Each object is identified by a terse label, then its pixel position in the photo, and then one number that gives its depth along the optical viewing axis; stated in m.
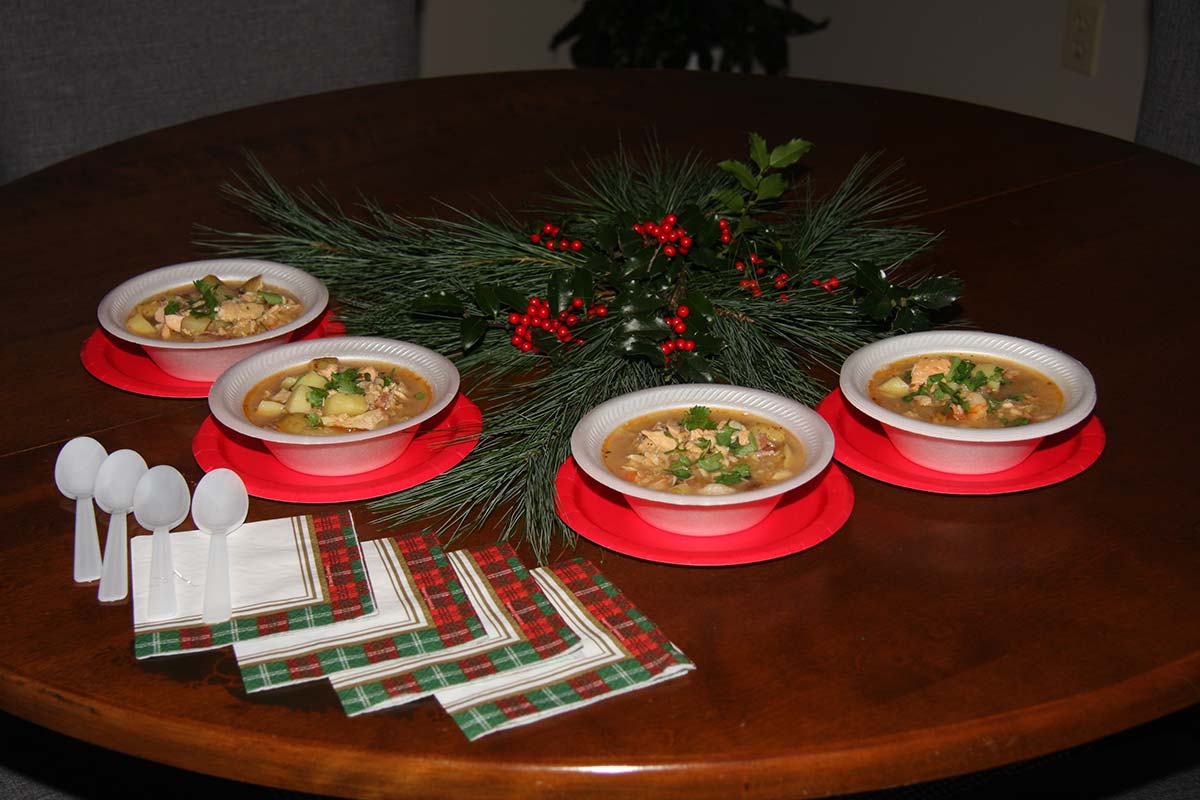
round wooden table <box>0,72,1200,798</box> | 0.82
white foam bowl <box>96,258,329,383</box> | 1.26
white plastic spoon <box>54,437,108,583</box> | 1.02
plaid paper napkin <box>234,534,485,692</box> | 0.89
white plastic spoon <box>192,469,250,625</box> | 1.00
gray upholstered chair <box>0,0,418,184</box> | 2.26
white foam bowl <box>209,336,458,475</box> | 1.08
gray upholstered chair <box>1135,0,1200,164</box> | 2.06
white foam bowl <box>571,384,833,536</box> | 0.96
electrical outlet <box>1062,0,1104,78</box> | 3.20
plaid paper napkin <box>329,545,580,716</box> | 0.86
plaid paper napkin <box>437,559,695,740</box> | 0.84
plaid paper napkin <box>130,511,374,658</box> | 0.93
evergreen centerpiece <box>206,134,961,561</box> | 1.17
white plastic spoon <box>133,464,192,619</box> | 1.00
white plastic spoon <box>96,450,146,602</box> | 1.00
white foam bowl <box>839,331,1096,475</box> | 1.04
